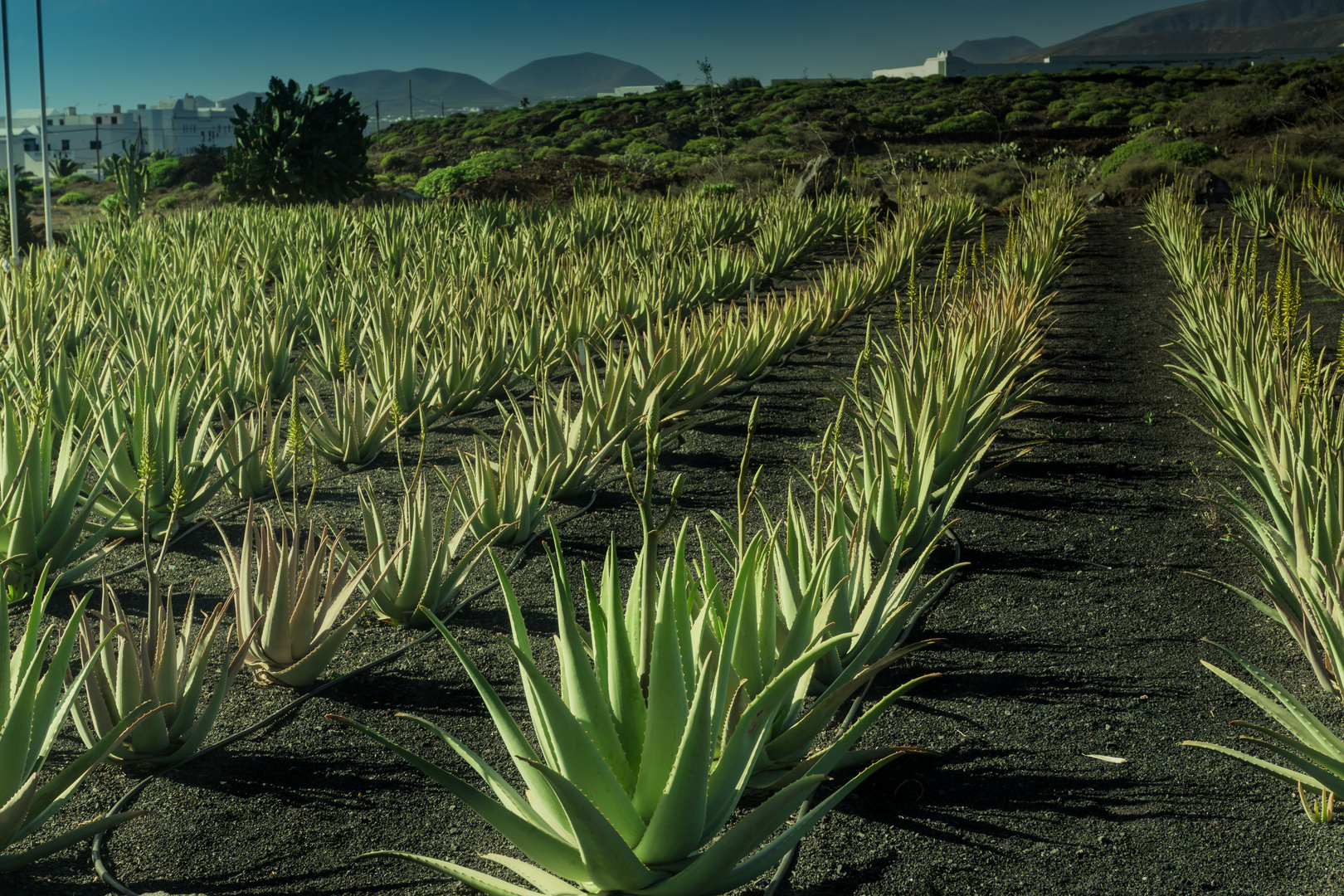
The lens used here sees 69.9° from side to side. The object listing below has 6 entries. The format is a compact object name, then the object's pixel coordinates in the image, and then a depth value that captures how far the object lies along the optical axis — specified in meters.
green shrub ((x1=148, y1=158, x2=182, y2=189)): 35.72
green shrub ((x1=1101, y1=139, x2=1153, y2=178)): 19.13
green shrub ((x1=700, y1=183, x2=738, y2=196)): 17.30
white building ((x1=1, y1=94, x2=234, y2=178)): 80.44
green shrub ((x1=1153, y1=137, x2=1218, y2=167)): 18.38
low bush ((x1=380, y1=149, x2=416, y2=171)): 35.31
